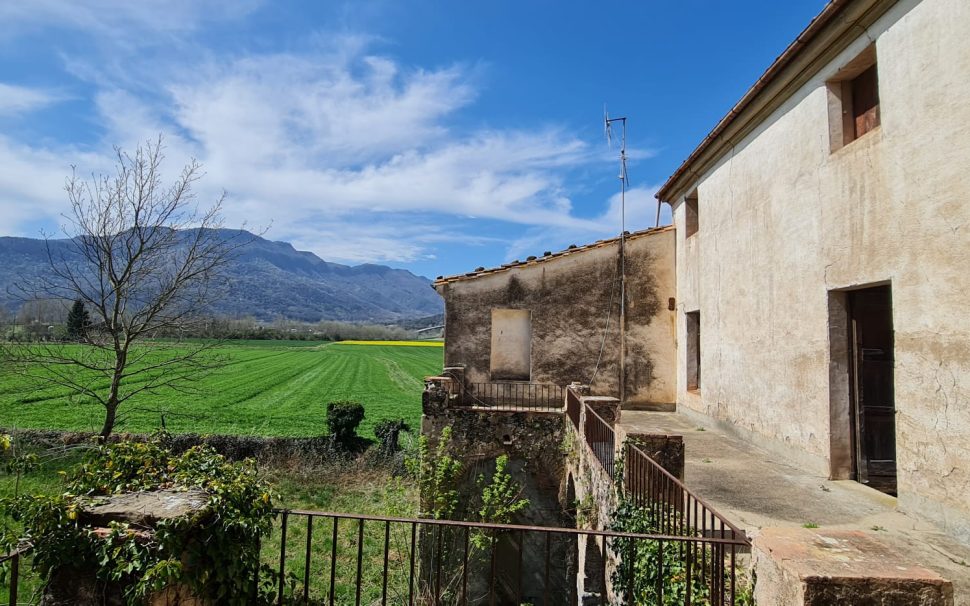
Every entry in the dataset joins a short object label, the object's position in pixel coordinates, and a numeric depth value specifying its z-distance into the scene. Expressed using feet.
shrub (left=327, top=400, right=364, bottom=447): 63.00
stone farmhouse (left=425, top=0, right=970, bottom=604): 15.66
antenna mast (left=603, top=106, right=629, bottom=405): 42.80
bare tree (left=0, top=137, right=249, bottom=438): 37.50
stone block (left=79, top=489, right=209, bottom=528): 10.14
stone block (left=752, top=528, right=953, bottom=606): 7.45
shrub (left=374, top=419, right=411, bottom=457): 63.07
